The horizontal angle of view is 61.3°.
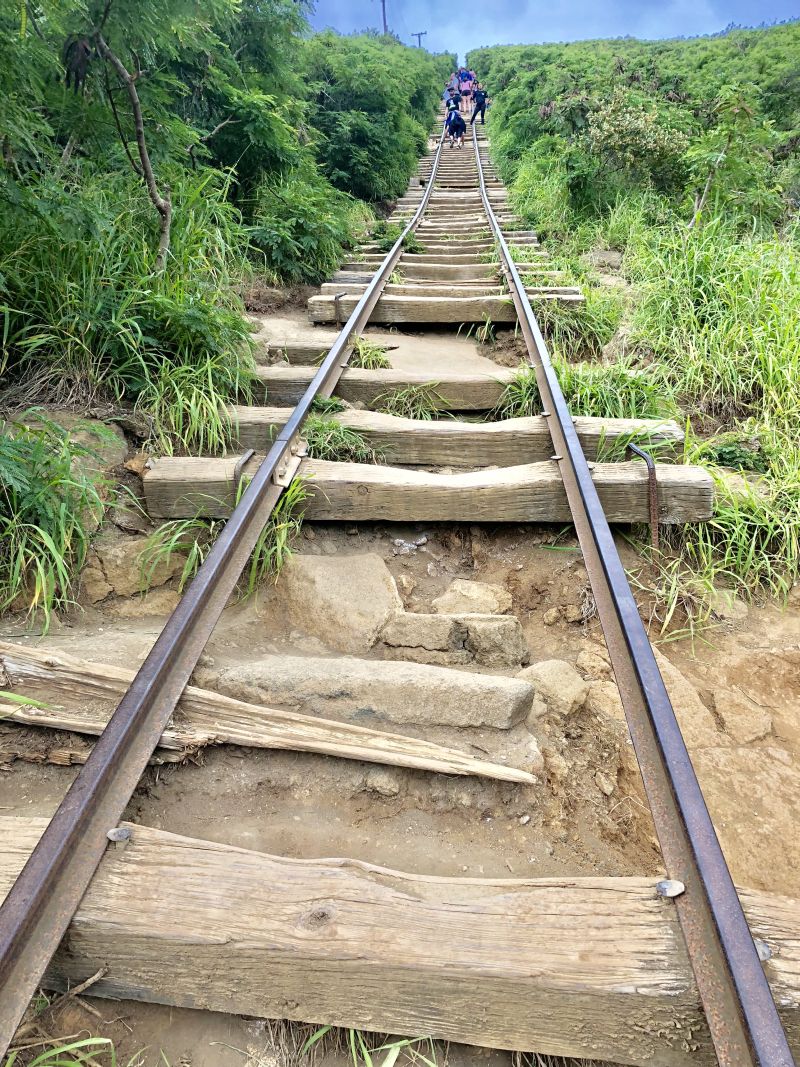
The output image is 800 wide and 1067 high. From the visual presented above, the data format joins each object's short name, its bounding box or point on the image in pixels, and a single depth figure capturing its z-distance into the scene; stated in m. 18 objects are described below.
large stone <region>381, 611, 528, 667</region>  2.03
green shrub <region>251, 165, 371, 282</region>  5.60
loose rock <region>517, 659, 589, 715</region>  1.90
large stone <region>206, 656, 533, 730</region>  1.74
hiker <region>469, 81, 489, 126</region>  21.02
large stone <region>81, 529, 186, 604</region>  2.33
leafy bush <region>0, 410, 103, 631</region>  2.14
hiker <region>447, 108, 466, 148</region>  17.39
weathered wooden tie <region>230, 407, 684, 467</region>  3.07
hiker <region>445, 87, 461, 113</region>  19.69
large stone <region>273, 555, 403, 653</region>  2.12
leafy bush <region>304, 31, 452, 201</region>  9.09
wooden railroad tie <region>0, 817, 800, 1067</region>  1.09
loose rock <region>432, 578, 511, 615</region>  2.32
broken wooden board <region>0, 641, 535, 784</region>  1.59
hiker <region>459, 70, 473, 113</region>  21.25
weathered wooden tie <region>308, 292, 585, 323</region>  4.80
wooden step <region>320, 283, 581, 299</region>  5.24
